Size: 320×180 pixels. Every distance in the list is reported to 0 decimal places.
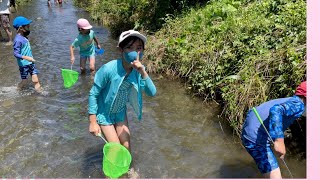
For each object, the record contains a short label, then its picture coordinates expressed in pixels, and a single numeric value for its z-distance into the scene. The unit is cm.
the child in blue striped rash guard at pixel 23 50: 689
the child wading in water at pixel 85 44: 782
